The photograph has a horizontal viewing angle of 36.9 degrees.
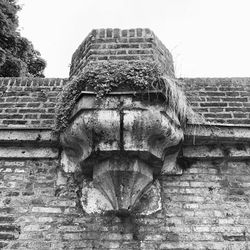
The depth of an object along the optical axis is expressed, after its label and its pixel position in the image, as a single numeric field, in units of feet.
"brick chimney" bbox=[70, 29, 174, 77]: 14.47
